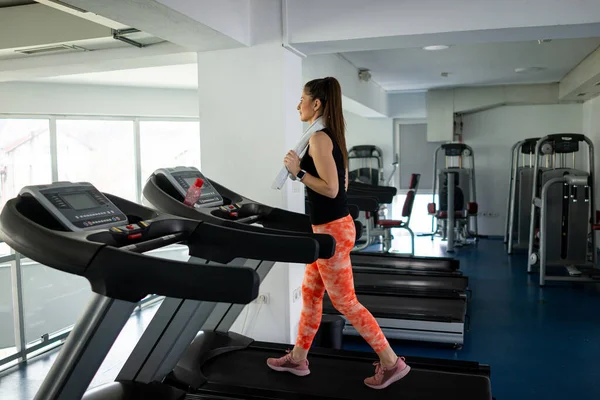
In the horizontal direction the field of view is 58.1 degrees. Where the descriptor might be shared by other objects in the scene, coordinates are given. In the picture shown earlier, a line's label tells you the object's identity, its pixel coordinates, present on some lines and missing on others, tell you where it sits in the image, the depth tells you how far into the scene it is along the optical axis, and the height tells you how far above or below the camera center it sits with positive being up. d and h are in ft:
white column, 11.72 +0.82
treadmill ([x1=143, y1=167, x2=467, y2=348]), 8.29 -3.49
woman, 8.43 -0.70
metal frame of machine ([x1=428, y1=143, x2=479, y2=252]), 25.19 -1.64
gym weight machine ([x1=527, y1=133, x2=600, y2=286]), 18.75 -2.13
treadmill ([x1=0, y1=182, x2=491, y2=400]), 4.96 -1.13
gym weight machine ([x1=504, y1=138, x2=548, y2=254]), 24.45 -1.66
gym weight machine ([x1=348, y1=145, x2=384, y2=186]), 29.53 +0.22
